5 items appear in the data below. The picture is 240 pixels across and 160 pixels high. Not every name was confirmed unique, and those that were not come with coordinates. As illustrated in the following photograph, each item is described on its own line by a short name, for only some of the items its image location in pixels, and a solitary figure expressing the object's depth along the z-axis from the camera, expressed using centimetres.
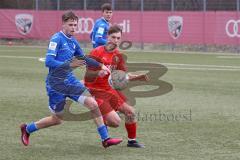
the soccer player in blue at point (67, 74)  1565
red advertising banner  5383
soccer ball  1722
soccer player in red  1638
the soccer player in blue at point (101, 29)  2472
